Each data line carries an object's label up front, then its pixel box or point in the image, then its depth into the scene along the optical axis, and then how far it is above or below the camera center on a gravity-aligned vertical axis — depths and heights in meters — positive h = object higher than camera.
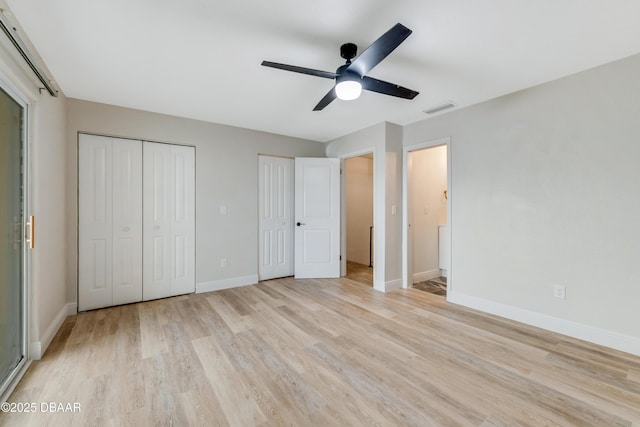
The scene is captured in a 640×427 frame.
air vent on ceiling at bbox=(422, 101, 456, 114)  3.09 +1.29
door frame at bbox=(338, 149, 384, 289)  3.90 -0.12
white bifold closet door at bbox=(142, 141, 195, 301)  3.41 -0.07
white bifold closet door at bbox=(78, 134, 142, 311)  3.05 -0.08
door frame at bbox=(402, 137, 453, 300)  3.89 -0.08
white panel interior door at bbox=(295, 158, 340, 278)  4.50 -0.05
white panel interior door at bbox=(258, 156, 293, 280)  4.33 -0.04
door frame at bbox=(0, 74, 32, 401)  2.01 -0.21
